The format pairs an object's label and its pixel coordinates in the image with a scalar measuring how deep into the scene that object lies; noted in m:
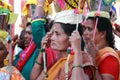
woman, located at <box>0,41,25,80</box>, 3.20
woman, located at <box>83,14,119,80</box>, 2.92
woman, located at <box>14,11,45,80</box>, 3.44
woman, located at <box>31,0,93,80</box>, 2.71
